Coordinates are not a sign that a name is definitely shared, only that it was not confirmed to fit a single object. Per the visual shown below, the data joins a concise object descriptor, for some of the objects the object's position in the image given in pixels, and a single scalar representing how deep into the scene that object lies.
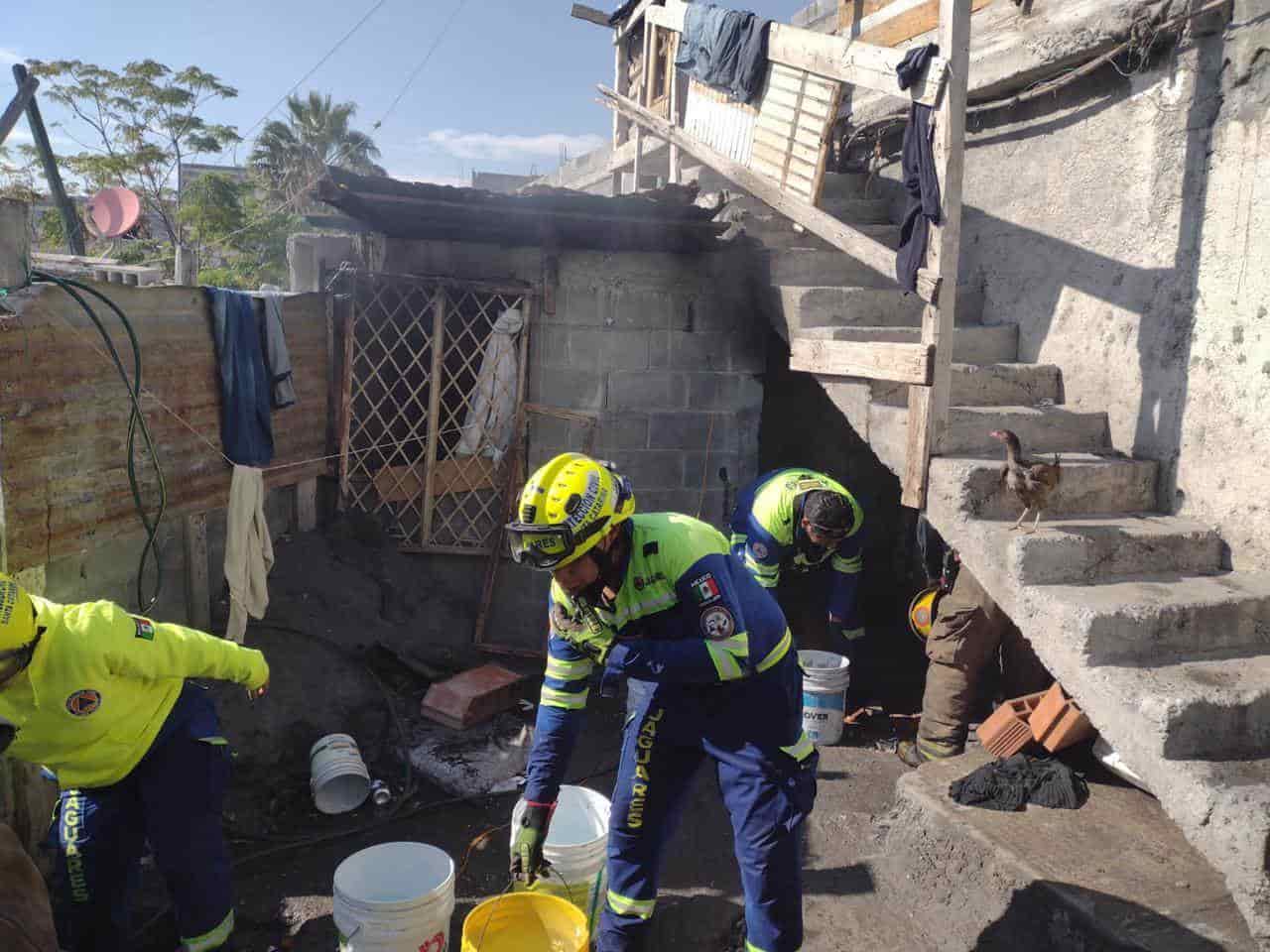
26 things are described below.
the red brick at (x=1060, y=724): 4.42
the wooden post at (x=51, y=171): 11.55
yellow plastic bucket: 2.91
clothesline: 4.60
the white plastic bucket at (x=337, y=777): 4.80
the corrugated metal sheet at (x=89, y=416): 4.20
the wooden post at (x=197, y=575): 5.49
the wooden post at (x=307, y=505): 6.85
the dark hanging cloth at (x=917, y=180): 4.40
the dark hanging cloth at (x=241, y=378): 5.66
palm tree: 26.70
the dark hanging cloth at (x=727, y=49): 6.13
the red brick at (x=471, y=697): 5.75
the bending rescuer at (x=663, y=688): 2.78
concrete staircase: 3.25
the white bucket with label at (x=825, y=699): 5.51
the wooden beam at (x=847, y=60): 4.41
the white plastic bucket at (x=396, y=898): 3.02
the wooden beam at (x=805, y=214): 4.80
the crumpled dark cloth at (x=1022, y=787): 4.14
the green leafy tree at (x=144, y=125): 18.23
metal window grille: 7.04
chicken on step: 4.14
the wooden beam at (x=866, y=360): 4.46
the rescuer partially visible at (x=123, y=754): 2.86
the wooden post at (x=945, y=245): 4.27
